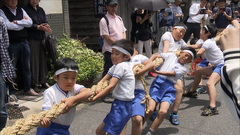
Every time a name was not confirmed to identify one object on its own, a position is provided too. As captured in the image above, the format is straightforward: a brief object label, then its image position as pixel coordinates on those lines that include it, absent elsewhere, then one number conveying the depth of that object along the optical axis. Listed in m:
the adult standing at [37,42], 5.32
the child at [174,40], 5.05
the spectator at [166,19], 8.66
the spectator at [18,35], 4.81
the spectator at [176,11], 9.17
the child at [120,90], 3.17
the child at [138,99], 3.41
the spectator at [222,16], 8.60
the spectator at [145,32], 7.09
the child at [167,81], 3.92
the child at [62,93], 2.52
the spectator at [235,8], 8.59
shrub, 5.72
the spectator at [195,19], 8.49
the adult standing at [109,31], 5.18
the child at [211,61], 4.89
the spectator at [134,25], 7.12
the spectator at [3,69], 3.50
